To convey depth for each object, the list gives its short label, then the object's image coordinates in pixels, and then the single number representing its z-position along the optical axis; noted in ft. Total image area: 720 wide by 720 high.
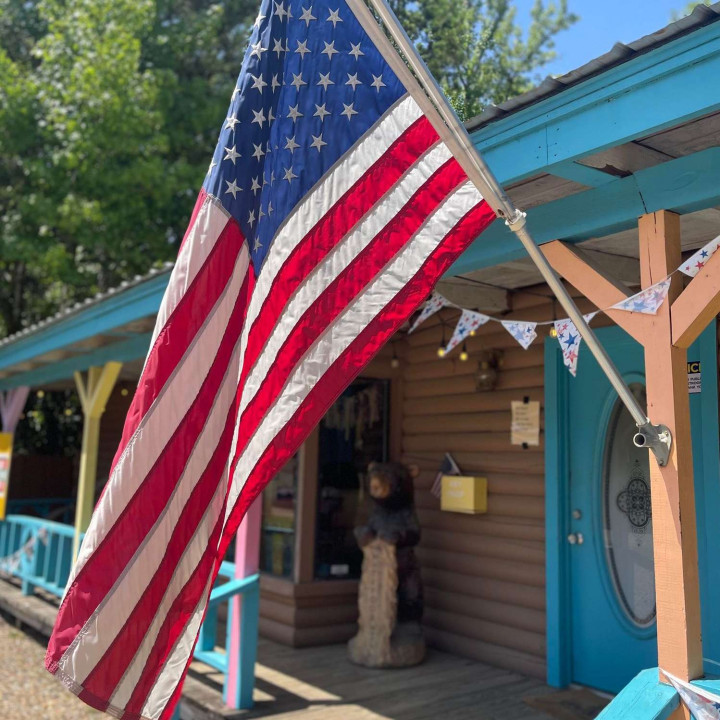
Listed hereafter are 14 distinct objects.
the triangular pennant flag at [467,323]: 11.13
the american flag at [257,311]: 7.18
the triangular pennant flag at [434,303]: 12.67
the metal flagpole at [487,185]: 5.67
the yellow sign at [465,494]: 17.48
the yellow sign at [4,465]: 28.09
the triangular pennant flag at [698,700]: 6.96
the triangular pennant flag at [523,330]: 10.07
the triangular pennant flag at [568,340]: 9.57
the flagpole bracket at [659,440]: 7.70
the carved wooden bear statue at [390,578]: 16.92
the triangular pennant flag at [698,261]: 7.53
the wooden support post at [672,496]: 7.47
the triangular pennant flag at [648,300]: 7.86
